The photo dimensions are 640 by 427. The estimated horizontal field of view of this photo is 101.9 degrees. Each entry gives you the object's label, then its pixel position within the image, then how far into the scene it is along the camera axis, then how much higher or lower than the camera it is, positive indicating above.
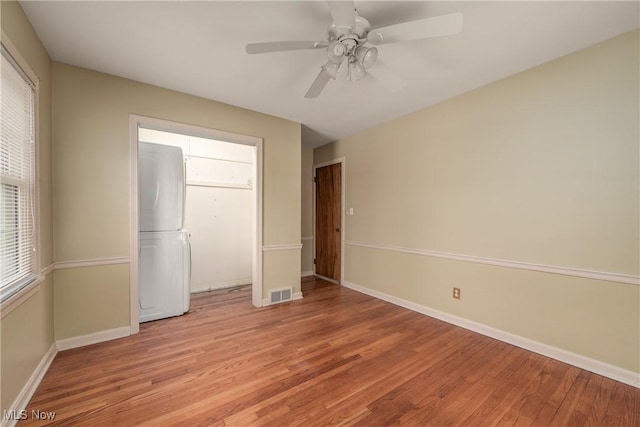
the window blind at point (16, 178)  1.42 +0.23
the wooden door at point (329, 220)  4.39 -0.11
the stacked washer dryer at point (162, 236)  2.75 -0.22
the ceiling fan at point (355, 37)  1.39 +1.06
